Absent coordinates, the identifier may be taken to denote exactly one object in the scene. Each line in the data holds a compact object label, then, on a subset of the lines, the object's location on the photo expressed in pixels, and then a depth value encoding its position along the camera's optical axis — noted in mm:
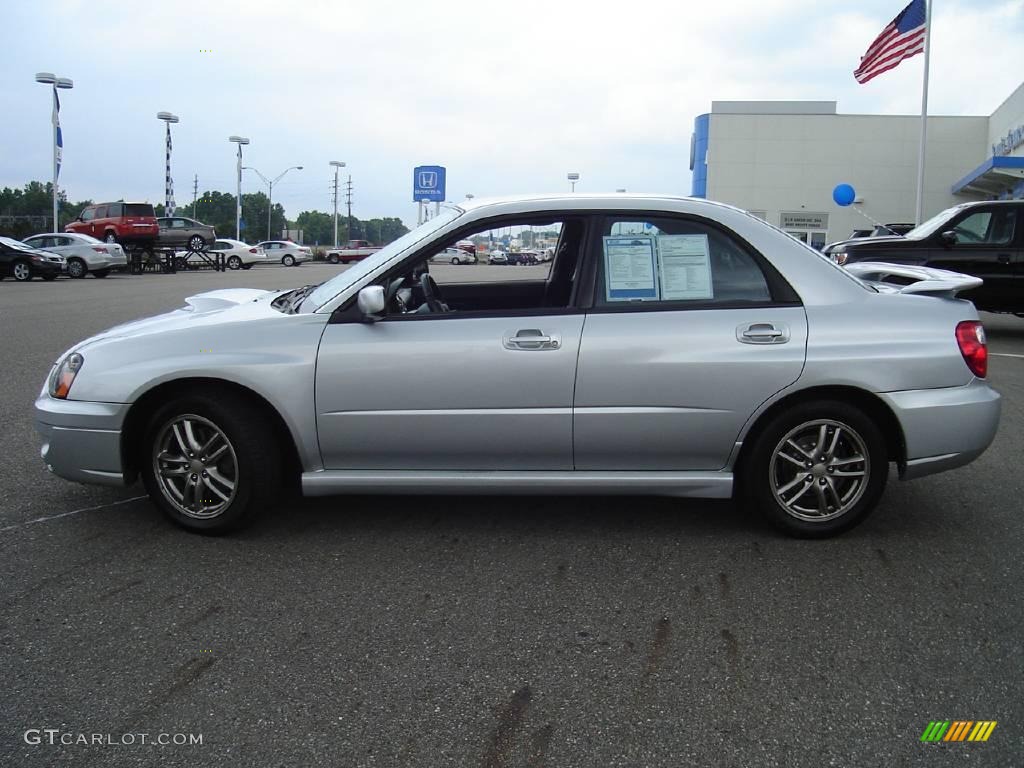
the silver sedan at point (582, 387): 4051
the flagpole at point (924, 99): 24866
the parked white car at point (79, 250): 29766
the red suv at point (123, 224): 36656
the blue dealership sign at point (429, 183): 54719
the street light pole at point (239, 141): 61828
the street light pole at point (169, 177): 53469
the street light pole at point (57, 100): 40281
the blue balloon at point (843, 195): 31891
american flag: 24422
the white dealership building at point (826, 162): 47656
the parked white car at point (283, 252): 53188
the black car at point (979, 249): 11617
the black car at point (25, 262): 27828
